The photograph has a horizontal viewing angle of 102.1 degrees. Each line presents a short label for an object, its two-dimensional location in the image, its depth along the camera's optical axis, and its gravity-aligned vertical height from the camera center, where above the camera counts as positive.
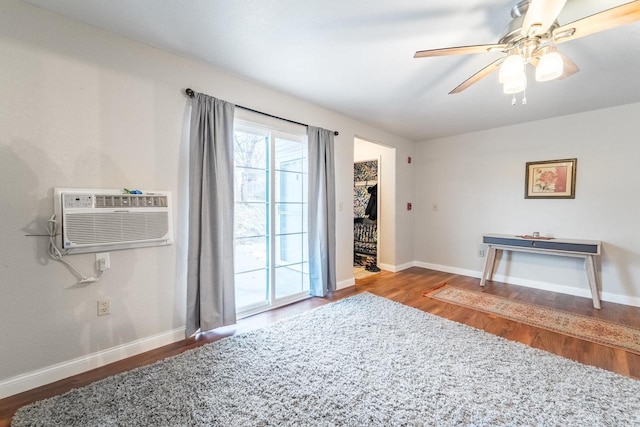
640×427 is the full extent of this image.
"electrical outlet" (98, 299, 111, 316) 1.91 -0.72
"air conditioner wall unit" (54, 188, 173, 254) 1.74 -0.07
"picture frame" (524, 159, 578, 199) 3.53 +0.43
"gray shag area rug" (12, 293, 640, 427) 1.43 -1.14
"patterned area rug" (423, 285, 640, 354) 2.33 -1.16
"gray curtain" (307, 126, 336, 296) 3.25 -0.04
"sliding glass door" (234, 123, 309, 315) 2.76 -0.09
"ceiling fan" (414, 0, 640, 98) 1.28 +0.98
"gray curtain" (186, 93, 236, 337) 2.26 -0.06
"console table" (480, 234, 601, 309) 3.06 -0.49
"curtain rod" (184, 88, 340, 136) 2.27 +1.04
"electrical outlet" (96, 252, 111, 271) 1.89 -0.37
